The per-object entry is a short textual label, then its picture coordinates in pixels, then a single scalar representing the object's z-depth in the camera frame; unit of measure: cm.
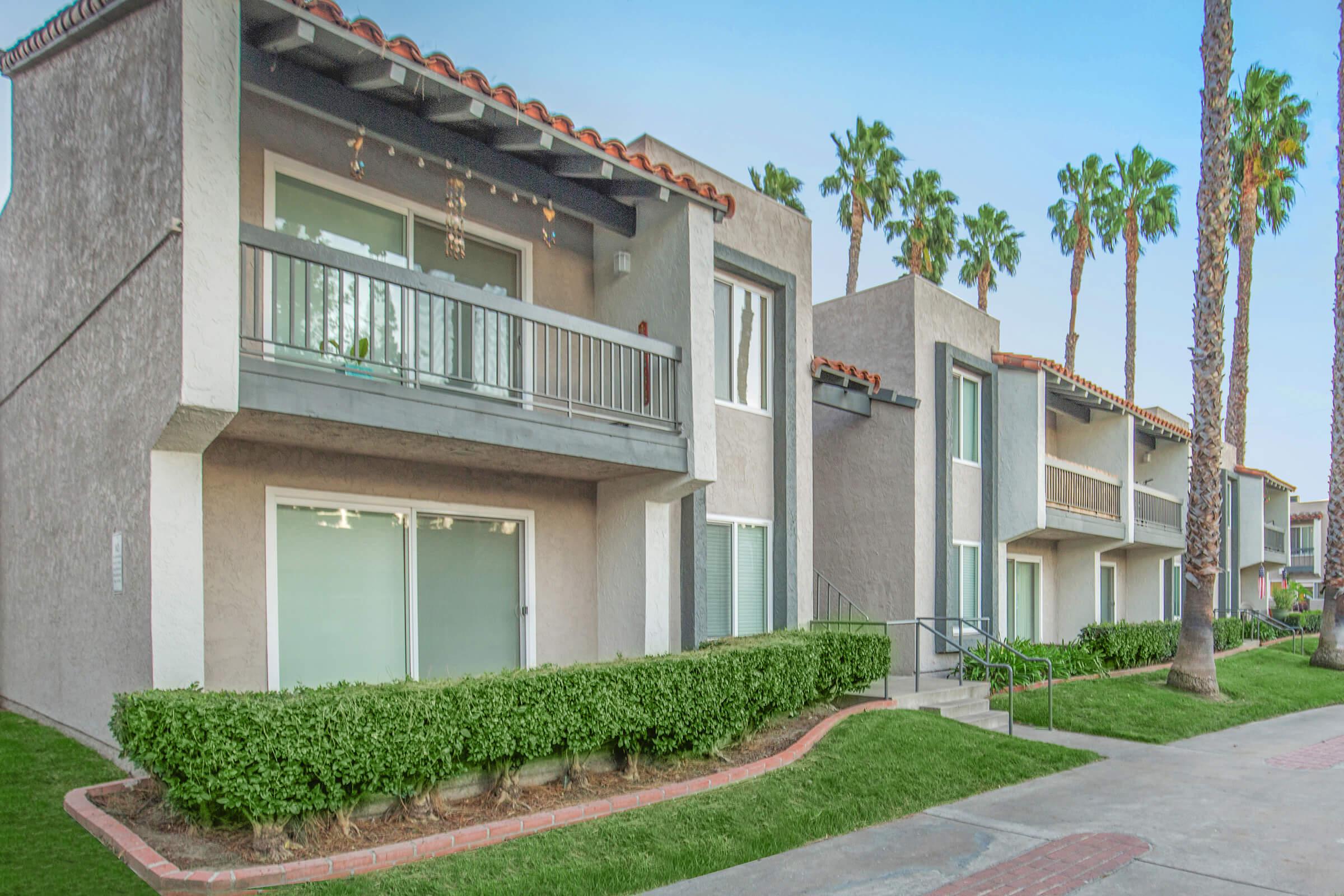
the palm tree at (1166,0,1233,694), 1541
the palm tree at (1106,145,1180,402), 3462
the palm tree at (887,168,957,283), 3316
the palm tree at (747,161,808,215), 3228
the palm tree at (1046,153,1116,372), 3556
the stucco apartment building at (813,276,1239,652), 1576
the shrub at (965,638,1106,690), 1521
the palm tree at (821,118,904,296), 3206
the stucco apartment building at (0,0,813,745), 696
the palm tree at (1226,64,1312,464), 2822
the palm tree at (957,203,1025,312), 3612
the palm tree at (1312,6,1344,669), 2030
